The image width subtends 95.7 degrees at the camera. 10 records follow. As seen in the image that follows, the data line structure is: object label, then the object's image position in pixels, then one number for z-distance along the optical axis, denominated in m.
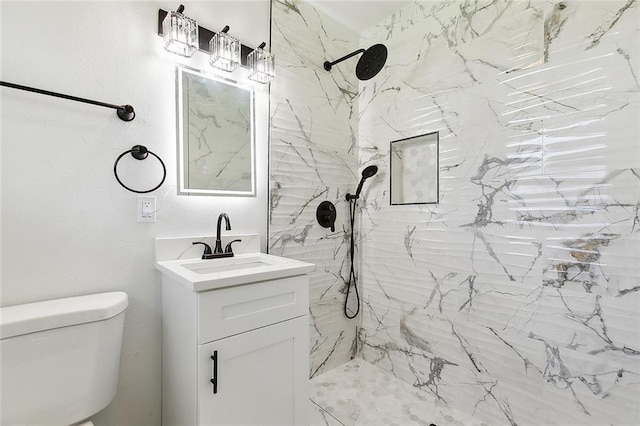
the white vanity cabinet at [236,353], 1.02
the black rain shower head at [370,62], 1.82
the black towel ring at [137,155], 1.24
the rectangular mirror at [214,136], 1.42
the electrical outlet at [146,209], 1.30
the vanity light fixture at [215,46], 1.28
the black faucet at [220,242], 1.45
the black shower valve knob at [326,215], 1.98
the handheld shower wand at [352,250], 2.12
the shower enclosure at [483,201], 1.19
